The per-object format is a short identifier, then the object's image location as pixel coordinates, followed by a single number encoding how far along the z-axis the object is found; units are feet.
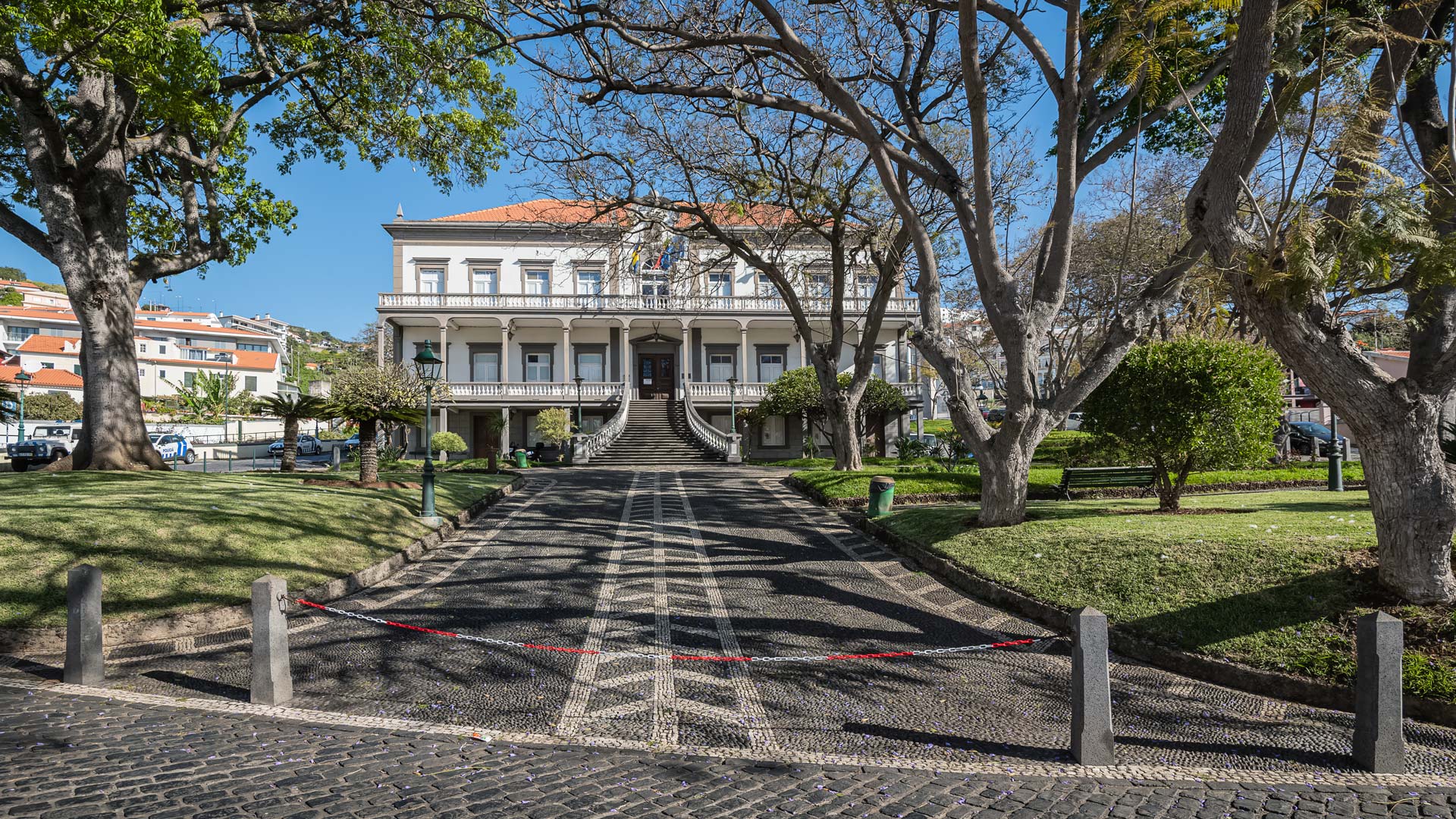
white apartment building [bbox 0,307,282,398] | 178.50
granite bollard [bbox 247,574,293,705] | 14.61
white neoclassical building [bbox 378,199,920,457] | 95.71
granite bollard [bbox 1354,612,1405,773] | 11.68
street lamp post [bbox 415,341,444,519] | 35.47
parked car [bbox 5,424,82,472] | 60.38
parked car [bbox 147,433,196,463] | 100.42
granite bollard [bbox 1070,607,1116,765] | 12.14
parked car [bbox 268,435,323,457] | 124.28
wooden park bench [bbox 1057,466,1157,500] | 40.42
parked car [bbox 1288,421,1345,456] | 80.38
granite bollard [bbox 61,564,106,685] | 15.80
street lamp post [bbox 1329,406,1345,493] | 41.57
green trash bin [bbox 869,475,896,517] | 36.60
